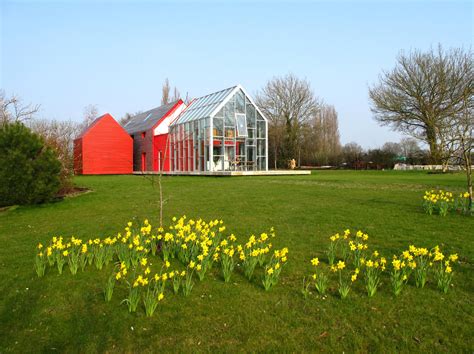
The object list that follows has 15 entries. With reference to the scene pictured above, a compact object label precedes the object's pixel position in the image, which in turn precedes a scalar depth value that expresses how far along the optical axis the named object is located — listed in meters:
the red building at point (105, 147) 34.84
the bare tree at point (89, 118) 54.17
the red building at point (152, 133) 36.44
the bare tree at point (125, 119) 69.66
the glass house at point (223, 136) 29.11
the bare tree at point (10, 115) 23.99
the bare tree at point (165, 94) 57.56
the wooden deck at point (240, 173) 26.05
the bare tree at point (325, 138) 46.78
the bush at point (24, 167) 11.25
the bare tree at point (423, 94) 30.38
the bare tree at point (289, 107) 45.75
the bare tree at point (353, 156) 41.00
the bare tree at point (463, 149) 8.24
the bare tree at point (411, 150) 38.13
